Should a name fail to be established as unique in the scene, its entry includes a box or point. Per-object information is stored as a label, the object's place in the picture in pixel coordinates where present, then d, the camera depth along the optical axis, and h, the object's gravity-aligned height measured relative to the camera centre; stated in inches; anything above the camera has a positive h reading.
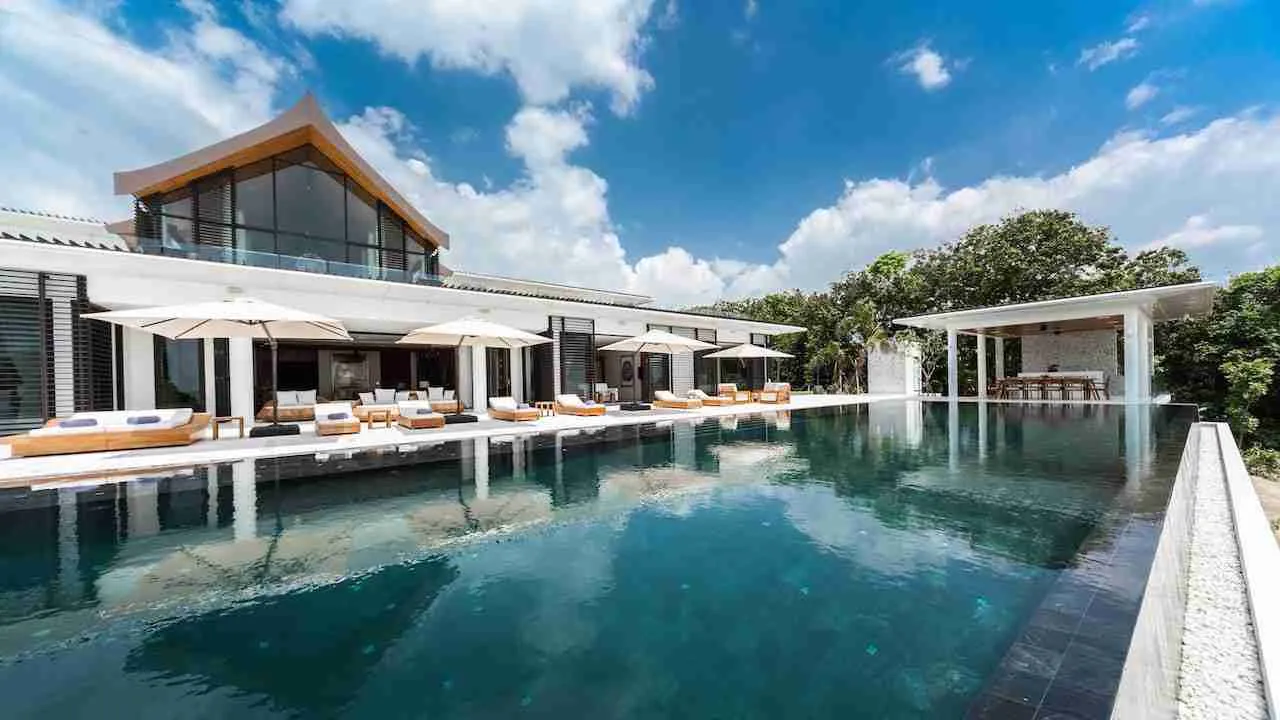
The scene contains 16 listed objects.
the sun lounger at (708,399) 684.1 -61.9
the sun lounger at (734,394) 726.5 -58.6
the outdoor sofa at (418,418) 422.6 -49.2
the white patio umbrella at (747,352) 719.7 +2.6
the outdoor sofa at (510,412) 477.7 -51.7
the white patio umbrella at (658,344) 619.8 +15.5
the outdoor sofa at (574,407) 543.5 -55.4
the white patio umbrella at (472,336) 450.3 +22.6
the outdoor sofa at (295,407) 488.7 -44.7
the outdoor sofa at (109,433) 302.2 -42.8
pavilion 584.7 +30.4
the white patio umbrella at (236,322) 331.0 +30.4
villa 373.1 +68.0
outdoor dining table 716.7 -56.4
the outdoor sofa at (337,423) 386.9 -47.9
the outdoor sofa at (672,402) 639.1 -60.9
